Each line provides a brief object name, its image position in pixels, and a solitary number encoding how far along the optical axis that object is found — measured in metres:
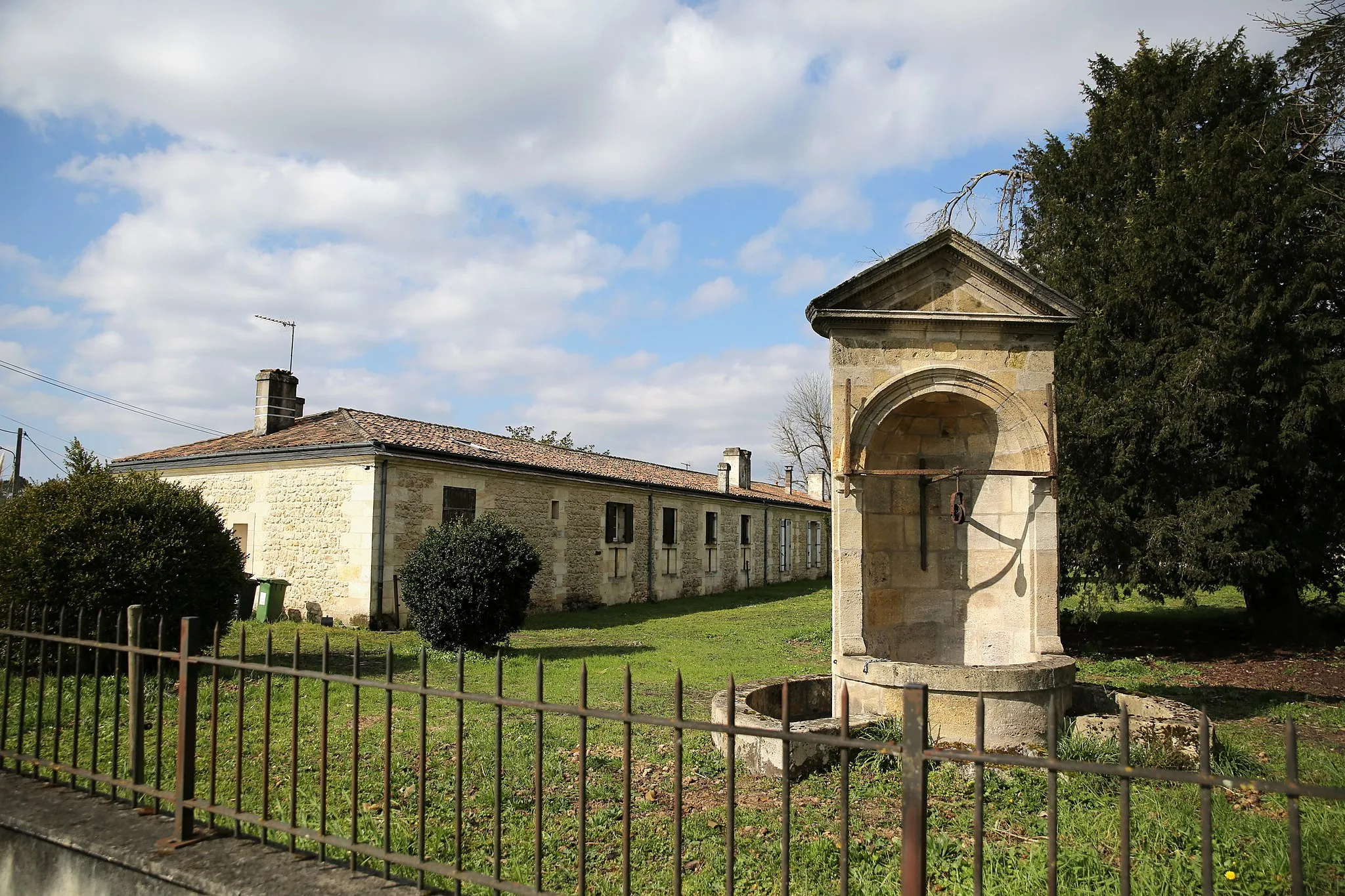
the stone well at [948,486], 5.79
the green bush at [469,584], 11.14
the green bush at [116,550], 7.86
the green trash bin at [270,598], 14.34
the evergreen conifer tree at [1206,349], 9.82
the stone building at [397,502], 14.52
